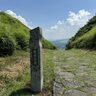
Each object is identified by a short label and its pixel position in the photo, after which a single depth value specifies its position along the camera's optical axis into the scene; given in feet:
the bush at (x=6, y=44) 17.42
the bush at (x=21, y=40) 20.89
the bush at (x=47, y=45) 30.74
